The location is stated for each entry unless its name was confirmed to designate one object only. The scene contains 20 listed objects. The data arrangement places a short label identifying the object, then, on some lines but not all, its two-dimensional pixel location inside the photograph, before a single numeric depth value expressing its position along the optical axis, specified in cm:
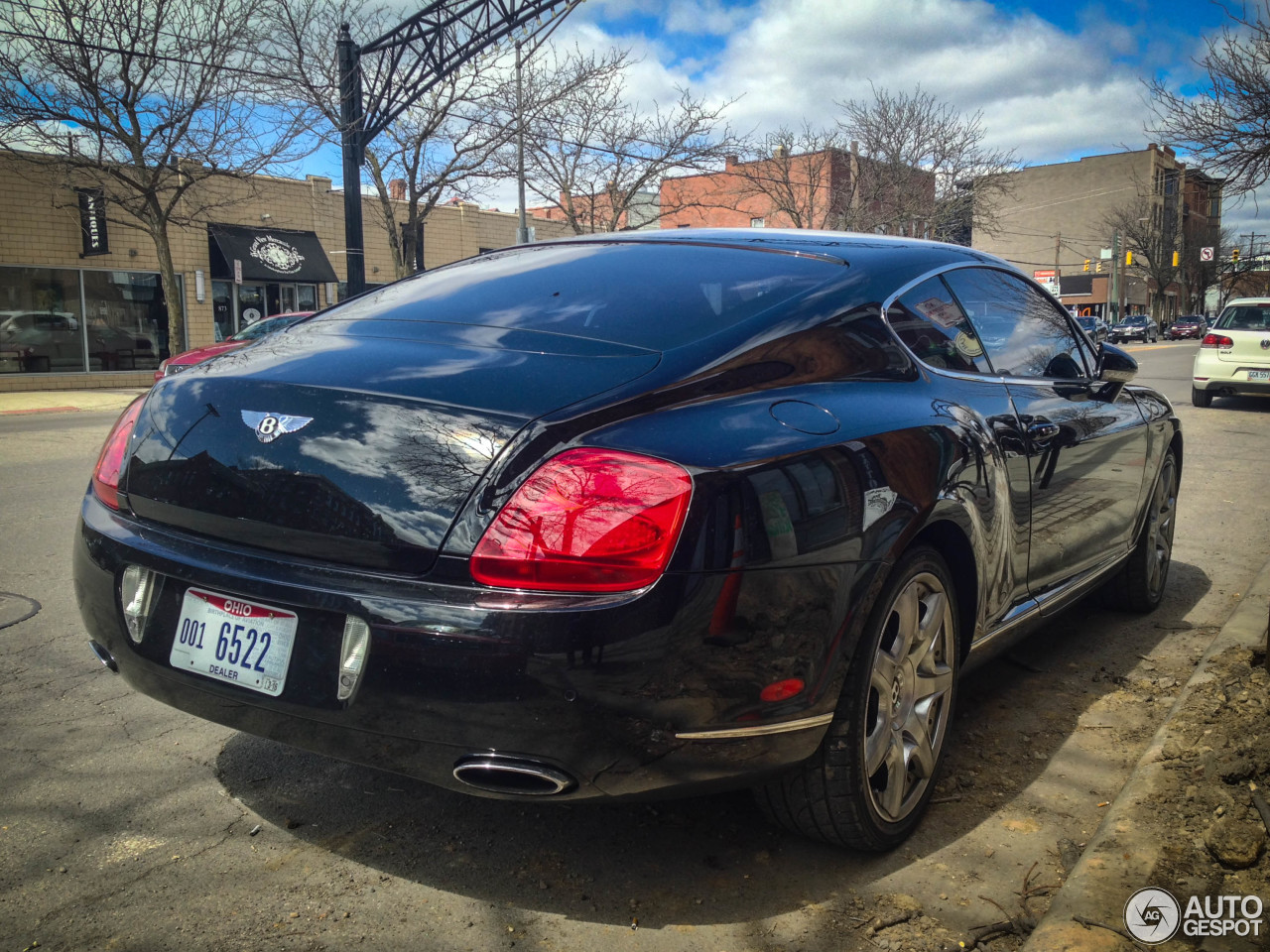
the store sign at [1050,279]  5918
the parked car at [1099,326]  3822
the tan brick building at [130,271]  2266
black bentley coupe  204
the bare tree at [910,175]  3216
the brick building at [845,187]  3228
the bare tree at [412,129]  2098
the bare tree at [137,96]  1834
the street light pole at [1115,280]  5937
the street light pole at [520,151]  2152
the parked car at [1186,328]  6656
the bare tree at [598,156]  2506
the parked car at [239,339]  1330
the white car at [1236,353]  1589
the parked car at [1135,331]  6088
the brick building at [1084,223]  8188
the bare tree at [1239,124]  1580
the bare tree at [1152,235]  7512
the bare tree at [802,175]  3238
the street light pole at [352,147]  1442
